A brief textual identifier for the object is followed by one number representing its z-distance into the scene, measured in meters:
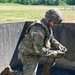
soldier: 4.71
